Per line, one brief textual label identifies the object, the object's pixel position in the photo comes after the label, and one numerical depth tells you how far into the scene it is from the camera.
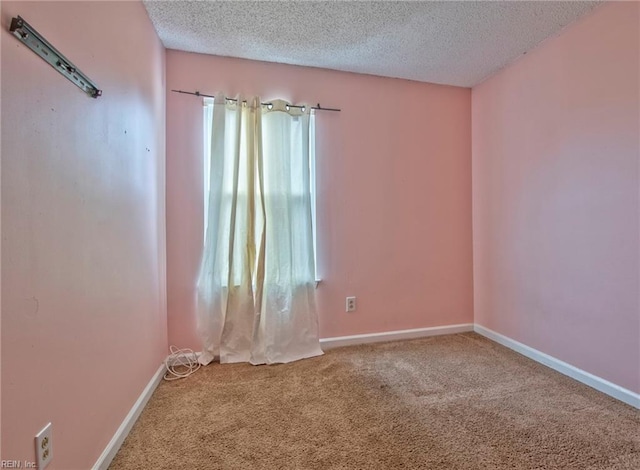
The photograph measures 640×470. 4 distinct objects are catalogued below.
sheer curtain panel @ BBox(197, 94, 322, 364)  2.28
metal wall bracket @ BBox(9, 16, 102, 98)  0.86
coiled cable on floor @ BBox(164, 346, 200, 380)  2.16
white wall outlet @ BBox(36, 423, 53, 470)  0.92
